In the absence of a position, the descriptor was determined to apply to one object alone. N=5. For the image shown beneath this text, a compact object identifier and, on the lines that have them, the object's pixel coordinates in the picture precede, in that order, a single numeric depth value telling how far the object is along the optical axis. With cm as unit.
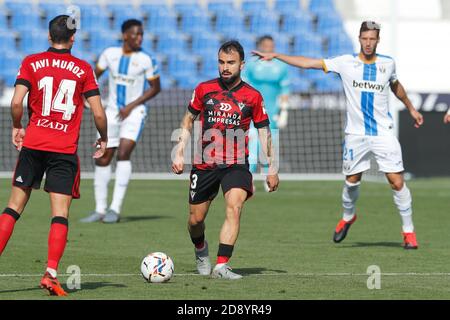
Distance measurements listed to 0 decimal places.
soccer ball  1692
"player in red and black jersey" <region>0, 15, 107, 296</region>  1602
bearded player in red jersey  1794
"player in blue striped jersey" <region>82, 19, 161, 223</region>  2866
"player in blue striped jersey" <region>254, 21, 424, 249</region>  2347
